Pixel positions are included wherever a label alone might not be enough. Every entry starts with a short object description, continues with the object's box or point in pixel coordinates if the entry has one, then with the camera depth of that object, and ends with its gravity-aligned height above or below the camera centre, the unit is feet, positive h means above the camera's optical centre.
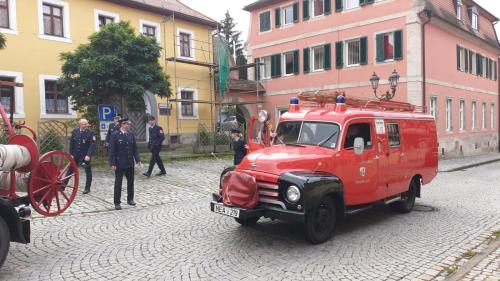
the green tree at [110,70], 51.55 +7.09
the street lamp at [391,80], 59.36 +5.84
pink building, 75.77 +13.78
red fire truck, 20.36 -2.22
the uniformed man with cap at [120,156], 29.55 -1.92
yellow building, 61.16 +13.16
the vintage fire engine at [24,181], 16.83 -2.24
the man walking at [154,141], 44.06 -1.33
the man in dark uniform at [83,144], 34.68 -1.16
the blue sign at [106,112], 49.44 +1.94
